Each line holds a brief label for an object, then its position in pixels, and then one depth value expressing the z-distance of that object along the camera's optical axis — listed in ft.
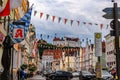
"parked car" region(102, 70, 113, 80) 69.33
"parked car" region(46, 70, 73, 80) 97.61
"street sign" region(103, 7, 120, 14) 30.27
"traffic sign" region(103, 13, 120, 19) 29.97
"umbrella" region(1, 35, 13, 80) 34.16
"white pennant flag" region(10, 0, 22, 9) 42.61
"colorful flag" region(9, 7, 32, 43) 57.35
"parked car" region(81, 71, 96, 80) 92.33
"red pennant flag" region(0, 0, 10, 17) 40.44
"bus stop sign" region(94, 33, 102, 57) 45.40
